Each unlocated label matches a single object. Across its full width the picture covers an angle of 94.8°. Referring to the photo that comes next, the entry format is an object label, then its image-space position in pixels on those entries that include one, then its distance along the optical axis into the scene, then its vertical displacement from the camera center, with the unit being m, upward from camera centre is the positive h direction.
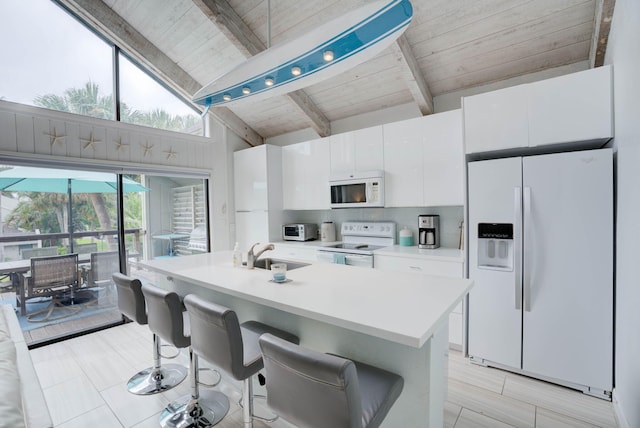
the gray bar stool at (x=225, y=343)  1.32 -0.64
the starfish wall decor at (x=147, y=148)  3.63 +0.79
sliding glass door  2.95 -0.31
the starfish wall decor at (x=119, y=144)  3.40 +0.79
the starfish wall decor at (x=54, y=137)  2.96 +0.77
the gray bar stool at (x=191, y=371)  1.73 -1.04
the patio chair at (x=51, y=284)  3.07 -0.77
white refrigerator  2.02 -0.45
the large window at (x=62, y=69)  2.88 +1.58
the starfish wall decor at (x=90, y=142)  3.17 +0.77
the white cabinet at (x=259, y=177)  4.19 +0.48
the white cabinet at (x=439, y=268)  2.65 -0.58
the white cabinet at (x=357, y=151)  3.41 +0.70
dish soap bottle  2.29 -0.38
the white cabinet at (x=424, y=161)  2.89 +0.49
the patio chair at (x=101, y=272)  3.47 -0.71
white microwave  3.35 +0.23
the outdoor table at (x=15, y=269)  2.89 -0.55
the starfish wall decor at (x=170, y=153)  3.86 +0.77
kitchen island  1.16 -0.44
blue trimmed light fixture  1.23 +0.79
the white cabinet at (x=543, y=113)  2.03 +0.70
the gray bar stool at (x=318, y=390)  0.92 -0.62
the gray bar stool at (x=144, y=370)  2.07 -1.26
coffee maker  3.18 -0.26
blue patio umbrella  2.88 +0.34
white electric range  3.21 -0.45
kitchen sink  2.42 -0.45
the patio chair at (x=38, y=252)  3.01 -0.41
